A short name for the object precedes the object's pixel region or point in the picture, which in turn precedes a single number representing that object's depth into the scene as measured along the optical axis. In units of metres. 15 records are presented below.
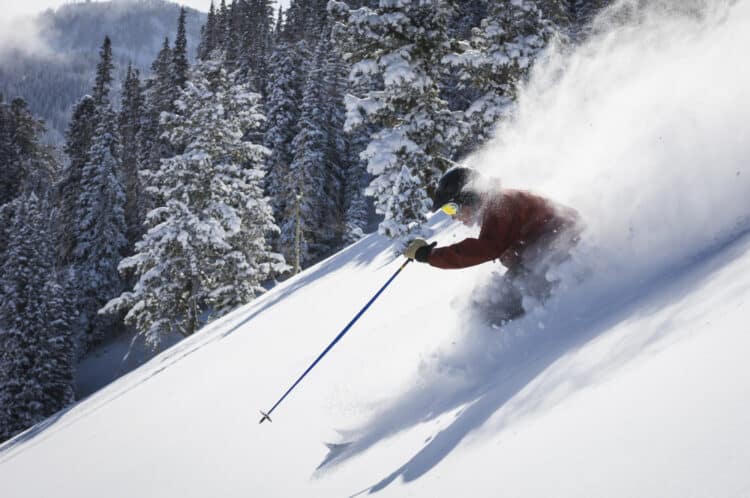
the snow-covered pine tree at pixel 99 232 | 43.94
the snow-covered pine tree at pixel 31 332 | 33.41
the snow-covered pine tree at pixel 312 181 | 38.81
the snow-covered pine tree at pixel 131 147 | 49.06
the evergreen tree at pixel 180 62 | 53.25
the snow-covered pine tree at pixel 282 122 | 41.31
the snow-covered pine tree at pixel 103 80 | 55.82
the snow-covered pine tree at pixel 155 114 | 47.59
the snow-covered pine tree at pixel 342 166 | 42.75
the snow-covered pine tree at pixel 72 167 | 47.16
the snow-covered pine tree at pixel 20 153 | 58.81
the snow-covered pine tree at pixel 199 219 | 22.27
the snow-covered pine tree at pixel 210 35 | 73.53
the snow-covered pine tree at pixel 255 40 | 57.50
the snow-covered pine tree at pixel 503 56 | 17.38
